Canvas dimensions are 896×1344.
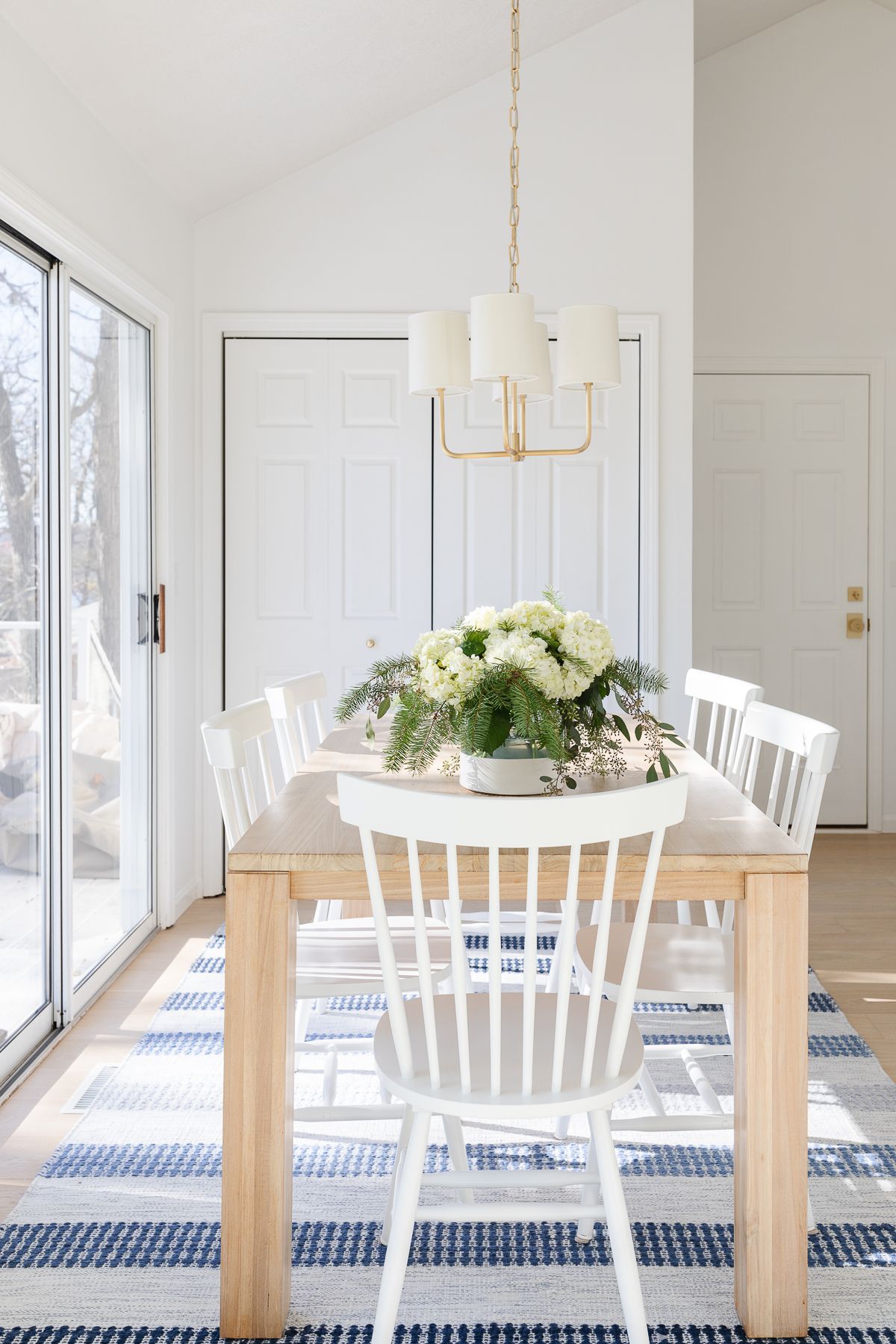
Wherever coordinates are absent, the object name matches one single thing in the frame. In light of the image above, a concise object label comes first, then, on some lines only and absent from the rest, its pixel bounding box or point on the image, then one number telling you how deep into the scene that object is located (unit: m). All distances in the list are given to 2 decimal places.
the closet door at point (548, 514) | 4.11
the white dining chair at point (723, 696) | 2.76
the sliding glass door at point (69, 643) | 2.65
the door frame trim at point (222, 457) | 4.07
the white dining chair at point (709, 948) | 2.02
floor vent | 2.47
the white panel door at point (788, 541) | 5.18
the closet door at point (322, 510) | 4.12
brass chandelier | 2.24
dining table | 1.67
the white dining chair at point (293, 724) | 2.74
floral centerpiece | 1.86
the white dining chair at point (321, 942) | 2.05
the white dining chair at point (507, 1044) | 1.45
